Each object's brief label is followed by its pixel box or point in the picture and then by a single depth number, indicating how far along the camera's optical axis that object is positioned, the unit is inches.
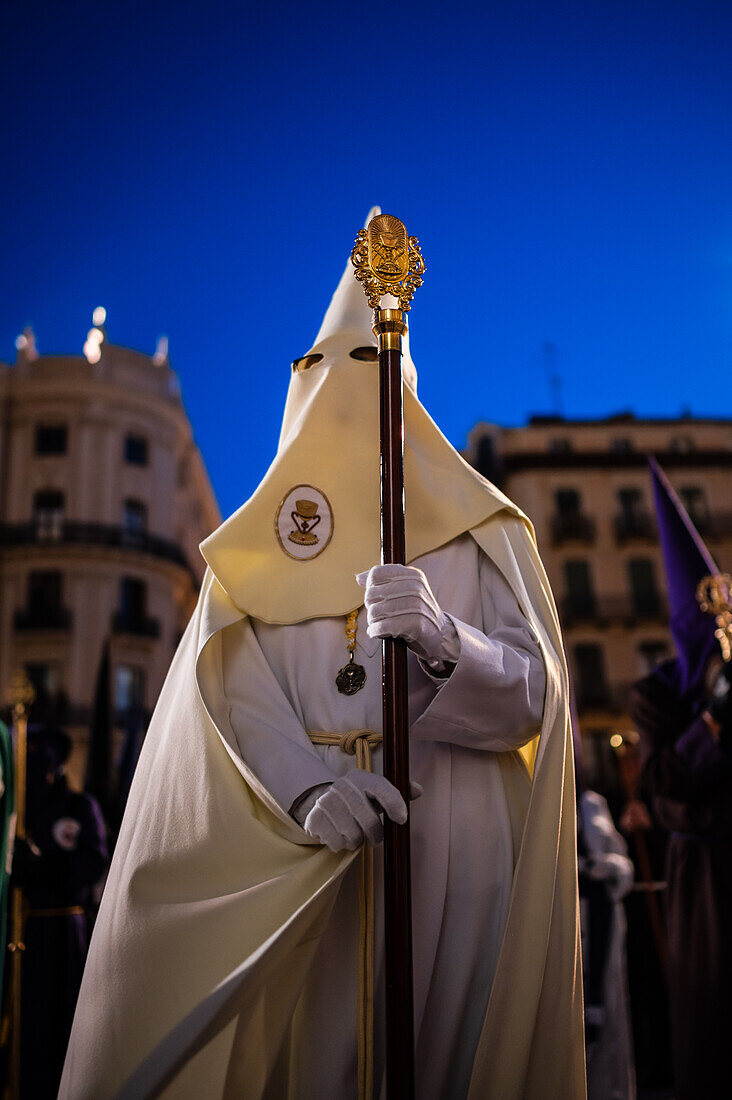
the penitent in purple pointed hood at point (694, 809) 161.0
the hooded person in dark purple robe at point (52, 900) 197.6
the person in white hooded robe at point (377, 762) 85.0
